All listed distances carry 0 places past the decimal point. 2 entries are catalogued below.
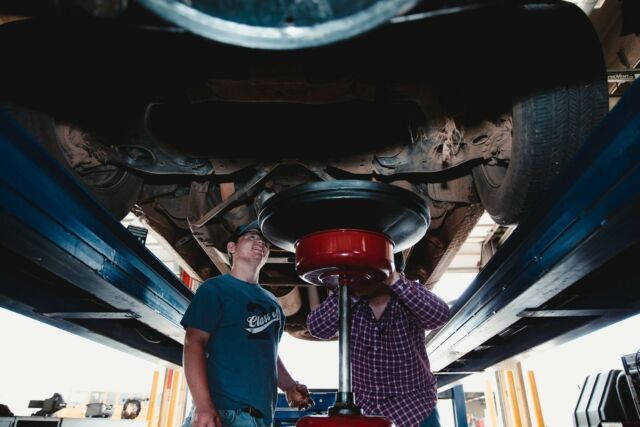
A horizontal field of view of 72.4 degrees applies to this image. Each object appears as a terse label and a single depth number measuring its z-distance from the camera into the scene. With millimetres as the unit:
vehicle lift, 719
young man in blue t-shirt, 1031
